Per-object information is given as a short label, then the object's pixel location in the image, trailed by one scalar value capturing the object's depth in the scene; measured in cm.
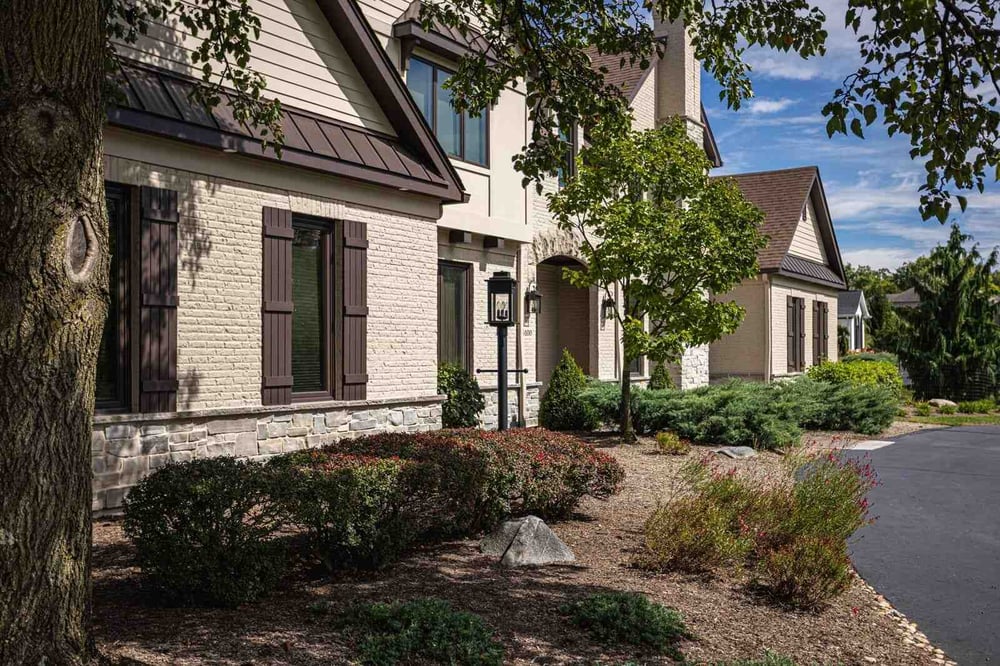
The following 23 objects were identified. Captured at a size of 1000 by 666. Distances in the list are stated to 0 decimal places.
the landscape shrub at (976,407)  2592
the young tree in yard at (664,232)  1483
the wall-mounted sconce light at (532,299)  1703
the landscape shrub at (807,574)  651
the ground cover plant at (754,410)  1546
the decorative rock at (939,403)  2662
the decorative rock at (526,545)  700
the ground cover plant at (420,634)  479
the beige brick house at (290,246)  892
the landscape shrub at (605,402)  1703
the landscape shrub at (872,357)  3100
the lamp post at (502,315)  1103
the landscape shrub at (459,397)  1425
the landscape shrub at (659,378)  2067
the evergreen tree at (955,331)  2814
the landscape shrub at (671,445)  1427
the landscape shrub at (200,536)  538
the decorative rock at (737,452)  1416
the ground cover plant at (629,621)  540
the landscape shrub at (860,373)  2422
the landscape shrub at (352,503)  594
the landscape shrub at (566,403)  1748
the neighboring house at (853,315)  5106
